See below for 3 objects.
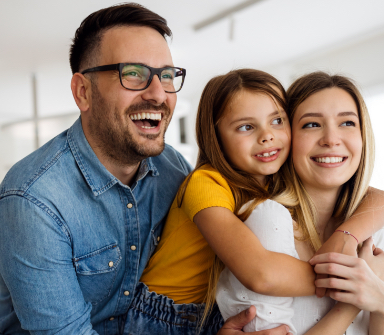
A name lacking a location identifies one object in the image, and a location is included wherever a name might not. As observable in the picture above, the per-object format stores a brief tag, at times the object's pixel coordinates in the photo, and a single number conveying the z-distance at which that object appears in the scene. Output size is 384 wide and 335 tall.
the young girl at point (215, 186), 1.44
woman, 1.41
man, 1.27
